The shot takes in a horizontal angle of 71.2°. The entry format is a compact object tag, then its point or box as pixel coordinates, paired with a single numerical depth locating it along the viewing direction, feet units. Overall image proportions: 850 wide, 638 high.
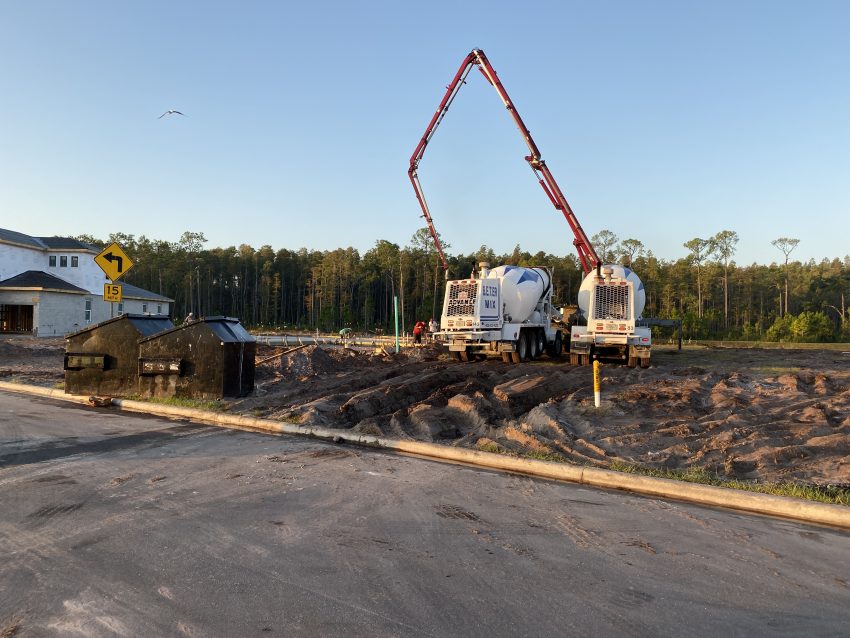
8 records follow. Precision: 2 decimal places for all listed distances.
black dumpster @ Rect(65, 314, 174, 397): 43.19
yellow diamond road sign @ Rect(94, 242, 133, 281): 46.26
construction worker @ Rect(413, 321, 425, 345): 101.04
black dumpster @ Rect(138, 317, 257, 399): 40.65
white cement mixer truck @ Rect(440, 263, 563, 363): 72.74
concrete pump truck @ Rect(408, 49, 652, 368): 68.44
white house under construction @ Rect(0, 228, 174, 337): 128.57
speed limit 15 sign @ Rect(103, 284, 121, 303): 46.88
